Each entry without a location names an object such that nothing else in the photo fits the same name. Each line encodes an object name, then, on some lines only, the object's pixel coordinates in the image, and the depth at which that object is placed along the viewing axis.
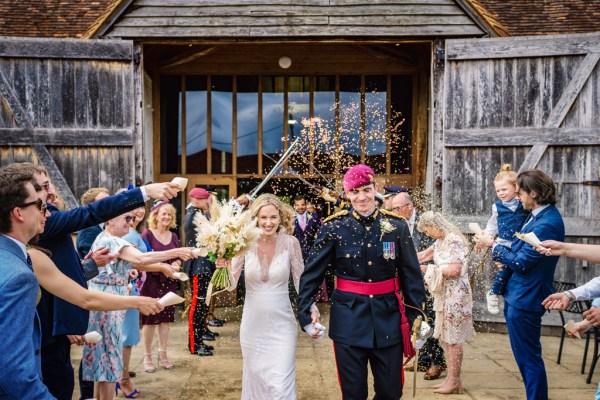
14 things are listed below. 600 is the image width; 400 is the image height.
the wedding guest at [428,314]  6.62
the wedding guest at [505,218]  5.31
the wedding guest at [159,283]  6.93
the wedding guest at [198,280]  7.58
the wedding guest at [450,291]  5.89
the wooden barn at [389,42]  8.86
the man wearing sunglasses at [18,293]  2.03
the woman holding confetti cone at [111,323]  4.70
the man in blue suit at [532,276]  4.88
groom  4.26
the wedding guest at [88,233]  5.10
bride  4.91
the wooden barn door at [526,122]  8.79
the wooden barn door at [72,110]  9.19
